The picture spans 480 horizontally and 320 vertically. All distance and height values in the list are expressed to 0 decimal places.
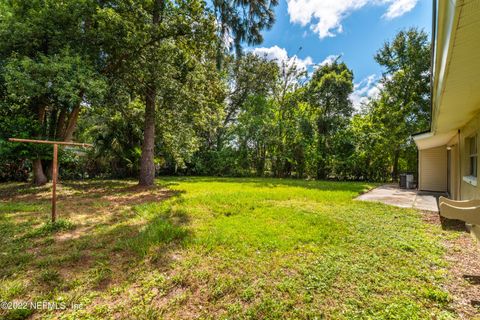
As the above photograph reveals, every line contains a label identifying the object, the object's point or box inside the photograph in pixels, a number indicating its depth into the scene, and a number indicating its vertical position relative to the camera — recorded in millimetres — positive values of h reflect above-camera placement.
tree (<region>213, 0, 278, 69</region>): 8688 +5714
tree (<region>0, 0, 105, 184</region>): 6062 +3316
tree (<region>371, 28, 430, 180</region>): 13344 +4434
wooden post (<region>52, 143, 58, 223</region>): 3955 -236
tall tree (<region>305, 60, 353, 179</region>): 15567 +4096
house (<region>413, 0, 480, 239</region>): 1482 +927
